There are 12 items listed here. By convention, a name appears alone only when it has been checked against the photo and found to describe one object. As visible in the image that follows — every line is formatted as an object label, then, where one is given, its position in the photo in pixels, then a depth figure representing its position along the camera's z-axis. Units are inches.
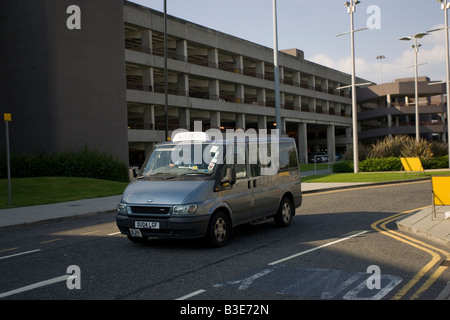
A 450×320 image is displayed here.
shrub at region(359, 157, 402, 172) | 1406.3
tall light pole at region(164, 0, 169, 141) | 1088.9
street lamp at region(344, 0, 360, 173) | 1241.4
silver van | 334.6
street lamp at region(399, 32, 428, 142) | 1494.0
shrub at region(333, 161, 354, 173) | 1425.9
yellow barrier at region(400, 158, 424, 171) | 1155.5
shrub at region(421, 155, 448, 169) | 1444.4
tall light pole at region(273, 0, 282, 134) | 891.5
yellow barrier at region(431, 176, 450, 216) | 459.5
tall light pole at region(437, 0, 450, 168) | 1369.3
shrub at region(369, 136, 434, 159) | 1477.6
